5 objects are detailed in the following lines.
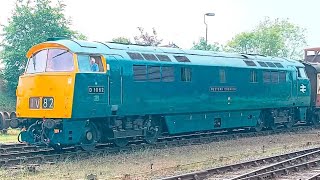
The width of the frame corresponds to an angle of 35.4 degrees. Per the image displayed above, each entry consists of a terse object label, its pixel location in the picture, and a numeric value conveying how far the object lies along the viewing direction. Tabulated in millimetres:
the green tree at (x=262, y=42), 82375
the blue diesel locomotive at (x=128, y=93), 15312
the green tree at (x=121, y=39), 52747
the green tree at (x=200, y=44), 55225
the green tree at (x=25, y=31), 40219
